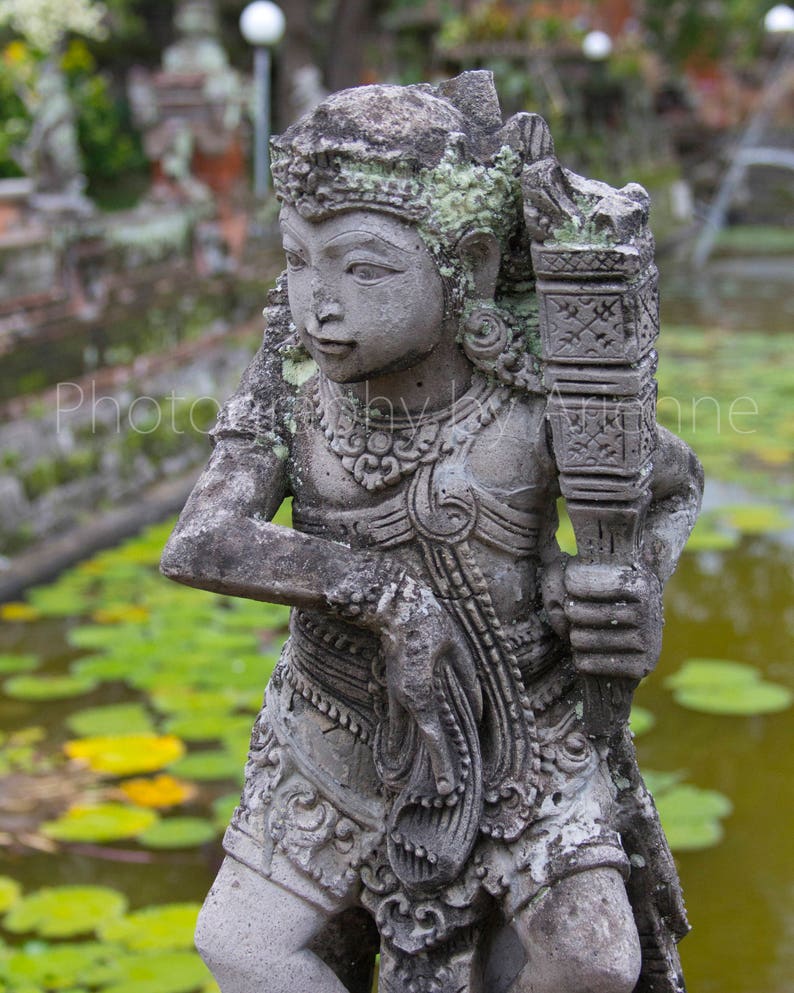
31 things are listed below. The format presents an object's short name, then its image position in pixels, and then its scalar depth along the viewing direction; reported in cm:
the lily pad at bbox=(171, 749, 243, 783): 403
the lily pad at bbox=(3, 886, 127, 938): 332
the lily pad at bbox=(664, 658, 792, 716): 444
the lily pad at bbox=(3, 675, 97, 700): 463
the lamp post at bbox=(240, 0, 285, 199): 1110
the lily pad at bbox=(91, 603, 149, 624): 530
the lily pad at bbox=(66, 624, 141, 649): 506
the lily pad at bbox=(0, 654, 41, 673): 486
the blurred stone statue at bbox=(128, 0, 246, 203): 966
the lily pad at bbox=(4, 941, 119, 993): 308
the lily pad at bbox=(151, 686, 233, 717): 448
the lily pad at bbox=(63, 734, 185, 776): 411
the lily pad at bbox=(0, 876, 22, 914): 343
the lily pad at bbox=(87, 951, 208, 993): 308
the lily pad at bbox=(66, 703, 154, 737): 436
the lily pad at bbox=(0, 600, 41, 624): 530
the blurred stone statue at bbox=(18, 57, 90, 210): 829
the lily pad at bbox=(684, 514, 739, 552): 602
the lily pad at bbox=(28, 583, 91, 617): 536
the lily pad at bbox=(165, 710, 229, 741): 429
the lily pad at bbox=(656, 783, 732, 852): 367
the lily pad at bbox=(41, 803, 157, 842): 374
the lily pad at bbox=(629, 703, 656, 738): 427
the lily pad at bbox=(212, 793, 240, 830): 379
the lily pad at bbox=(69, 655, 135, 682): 477
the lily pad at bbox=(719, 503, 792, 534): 622
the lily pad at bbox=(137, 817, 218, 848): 369
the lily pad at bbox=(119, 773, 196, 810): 391
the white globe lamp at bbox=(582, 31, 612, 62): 1727
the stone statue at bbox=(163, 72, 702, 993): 190
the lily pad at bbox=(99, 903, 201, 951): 325
